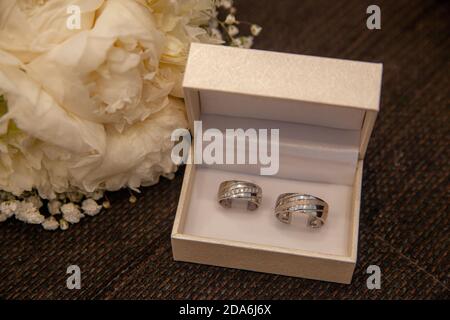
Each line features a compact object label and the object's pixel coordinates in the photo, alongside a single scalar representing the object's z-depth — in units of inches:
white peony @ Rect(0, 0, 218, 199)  14.3
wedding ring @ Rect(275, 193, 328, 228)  15.7
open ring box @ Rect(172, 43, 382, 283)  14.7
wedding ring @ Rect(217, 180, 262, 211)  15.9
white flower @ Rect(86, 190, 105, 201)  16.7
